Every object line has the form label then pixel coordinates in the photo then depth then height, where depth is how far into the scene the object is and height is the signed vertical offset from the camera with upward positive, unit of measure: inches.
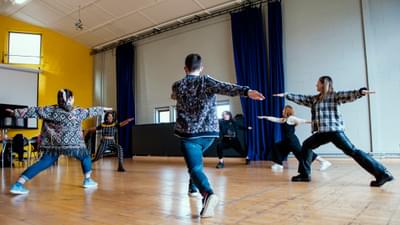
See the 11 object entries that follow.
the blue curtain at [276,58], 284.0 +75.1
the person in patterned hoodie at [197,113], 81.6 +7.7
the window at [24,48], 400.5 +127.5
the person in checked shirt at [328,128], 124.0 +4.3
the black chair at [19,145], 285.0 +0.2
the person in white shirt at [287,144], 199.3 -3.3
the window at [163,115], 377.1 +33.1
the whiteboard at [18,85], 380.5 +74.8
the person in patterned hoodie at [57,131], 125.2 +5.5
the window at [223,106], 326.8 +36.5
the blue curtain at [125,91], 406.3 +69.2
